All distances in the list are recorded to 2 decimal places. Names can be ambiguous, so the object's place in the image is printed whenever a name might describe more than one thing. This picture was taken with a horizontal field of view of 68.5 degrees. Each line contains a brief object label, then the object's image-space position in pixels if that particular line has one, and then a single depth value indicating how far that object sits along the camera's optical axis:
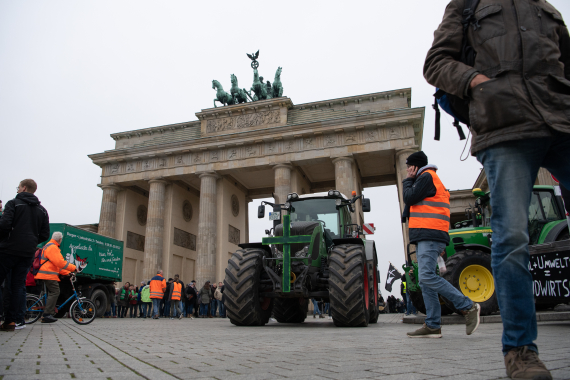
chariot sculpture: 33.31
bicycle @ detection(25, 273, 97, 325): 8.49
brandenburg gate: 28.34
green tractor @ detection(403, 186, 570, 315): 7.55
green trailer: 13.80
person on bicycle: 8.03
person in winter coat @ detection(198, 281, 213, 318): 19.41
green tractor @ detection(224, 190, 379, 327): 6.76
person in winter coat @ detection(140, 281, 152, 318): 18.91
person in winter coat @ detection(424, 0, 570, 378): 2.15
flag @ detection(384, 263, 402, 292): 19.56
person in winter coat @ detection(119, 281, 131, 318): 19.66
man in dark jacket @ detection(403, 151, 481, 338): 4.56
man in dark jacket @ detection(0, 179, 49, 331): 5.70
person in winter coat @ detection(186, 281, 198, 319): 18.44
